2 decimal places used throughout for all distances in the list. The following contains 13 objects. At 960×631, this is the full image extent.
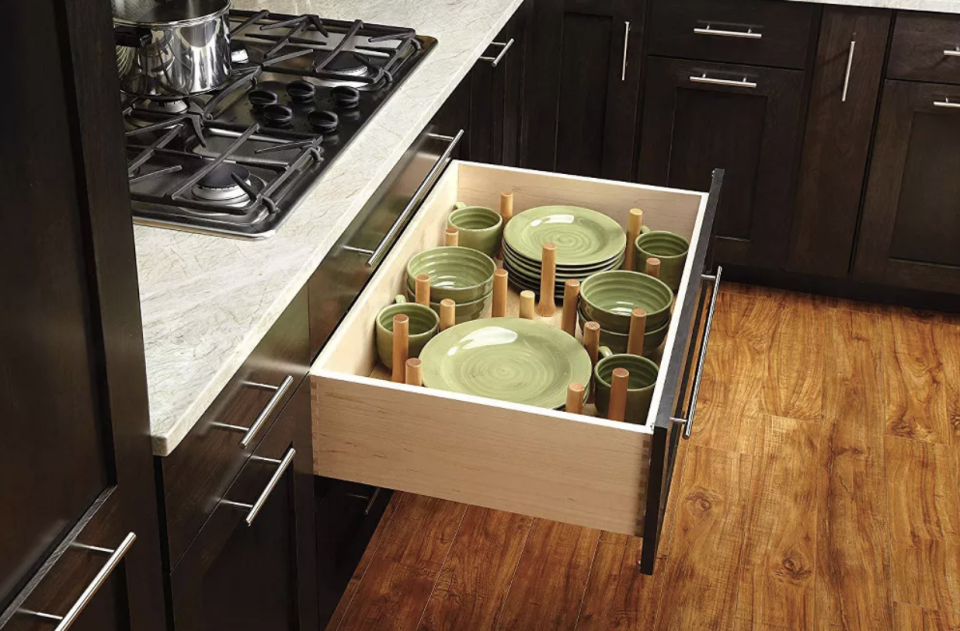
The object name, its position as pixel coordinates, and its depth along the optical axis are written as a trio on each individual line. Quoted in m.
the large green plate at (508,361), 1.79
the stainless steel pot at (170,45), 1.94
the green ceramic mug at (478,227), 2.13
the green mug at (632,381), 1.72
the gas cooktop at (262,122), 1.67
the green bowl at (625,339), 1.91
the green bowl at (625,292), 1.98
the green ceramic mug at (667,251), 2.07
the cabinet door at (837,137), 2.90
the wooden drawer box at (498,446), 1.53
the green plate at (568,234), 2.11
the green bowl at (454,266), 2.04
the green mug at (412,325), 1.85
